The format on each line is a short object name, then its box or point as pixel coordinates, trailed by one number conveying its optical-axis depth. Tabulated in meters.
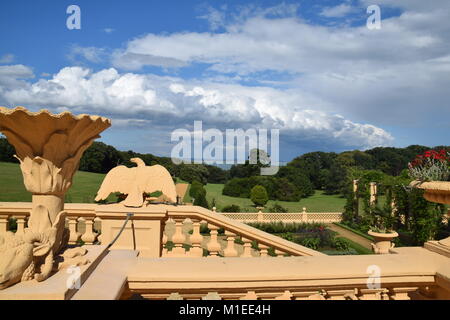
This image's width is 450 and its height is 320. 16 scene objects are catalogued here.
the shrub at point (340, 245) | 20.08
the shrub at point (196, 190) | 28.56
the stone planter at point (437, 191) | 3.54
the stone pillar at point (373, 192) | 26.68
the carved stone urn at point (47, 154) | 2.71
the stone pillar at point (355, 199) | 29.61
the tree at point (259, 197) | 33.97
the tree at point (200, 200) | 27.69
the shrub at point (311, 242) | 20.47
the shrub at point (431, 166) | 4.05
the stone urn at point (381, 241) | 5.71
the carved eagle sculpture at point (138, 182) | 5.16
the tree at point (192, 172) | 42.59
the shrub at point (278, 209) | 31.84
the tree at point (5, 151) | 26.97
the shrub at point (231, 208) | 31.30
